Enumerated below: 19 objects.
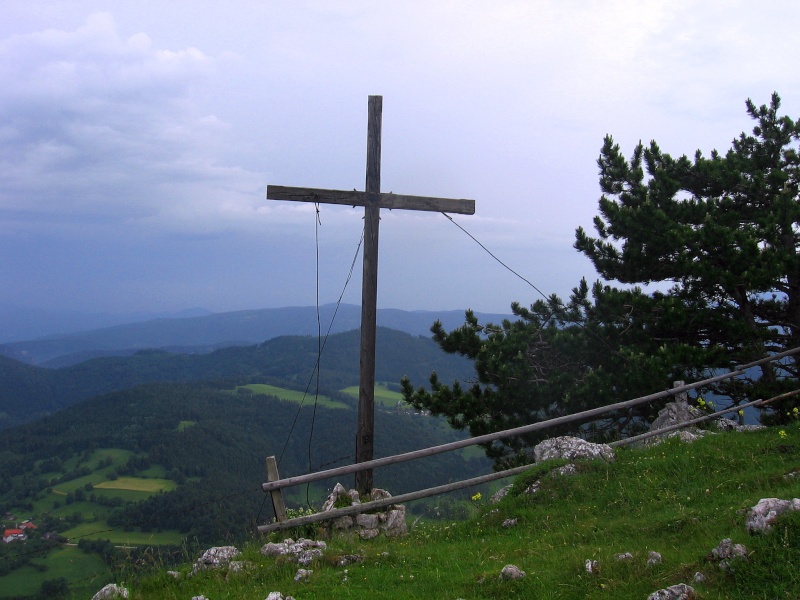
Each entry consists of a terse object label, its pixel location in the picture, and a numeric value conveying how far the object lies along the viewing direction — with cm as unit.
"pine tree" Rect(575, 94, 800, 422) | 1452
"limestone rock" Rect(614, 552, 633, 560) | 596
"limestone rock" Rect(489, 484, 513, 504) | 939
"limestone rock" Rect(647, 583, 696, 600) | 503
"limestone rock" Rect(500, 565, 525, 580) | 614
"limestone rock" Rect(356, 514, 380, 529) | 905
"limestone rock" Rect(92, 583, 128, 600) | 674
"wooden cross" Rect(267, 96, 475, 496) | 1027
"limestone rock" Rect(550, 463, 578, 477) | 926
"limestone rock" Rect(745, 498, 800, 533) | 565
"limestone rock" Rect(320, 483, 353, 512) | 941
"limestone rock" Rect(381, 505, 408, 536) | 898
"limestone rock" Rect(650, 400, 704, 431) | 1173
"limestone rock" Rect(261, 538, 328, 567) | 750
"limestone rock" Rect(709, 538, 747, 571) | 538
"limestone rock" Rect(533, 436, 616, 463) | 992
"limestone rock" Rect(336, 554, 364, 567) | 729
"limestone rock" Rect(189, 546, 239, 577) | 766
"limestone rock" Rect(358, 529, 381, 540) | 881
